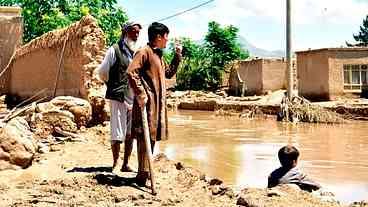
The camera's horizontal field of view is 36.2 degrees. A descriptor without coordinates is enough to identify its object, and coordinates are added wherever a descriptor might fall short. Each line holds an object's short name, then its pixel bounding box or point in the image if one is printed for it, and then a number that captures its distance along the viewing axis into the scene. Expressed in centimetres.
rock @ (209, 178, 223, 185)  591
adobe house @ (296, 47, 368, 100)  2353
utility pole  1897
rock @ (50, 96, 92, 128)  845
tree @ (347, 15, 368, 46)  5638
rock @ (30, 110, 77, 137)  809
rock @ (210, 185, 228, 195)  515
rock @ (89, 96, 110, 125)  906
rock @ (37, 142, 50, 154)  726
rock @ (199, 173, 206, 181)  622
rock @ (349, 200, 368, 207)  463
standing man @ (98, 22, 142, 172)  572
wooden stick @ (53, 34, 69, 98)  1045
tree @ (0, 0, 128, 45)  2101
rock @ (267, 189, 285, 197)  457
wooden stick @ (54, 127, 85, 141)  822
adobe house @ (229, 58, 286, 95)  2912
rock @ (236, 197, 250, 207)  438
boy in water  525
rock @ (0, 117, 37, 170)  595
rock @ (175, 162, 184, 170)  686
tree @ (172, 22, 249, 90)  3519
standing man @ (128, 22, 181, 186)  504
